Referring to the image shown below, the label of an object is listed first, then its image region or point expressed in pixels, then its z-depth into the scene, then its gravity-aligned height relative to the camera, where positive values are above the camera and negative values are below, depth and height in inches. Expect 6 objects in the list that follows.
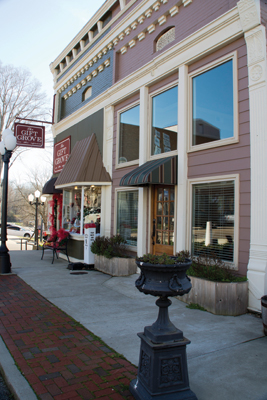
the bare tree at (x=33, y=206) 1343.5 +7.2
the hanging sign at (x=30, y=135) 486.0 +114.7
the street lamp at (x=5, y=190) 337.1 +19.1
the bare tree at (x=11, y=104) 1116.5 +373.4
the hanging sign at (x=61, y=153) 531.1 +96.4
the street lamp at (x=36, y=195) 741.1 +27.9
